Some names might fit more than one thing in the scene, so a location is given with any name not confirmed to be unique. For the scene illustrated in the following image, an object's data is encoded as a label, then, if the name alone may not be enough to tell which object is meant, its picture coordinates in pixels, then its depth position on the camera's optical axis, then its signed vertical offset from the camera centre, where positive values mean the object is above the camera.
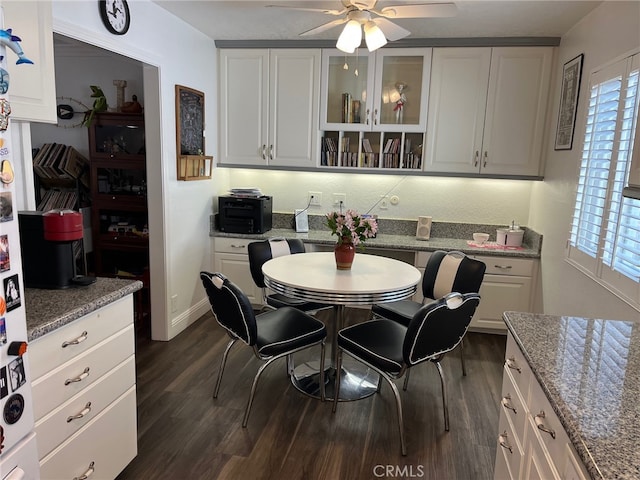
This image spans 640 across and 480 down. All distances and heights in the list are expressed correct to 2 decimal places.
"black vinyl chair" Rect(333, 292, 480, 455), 2.14 -0.91
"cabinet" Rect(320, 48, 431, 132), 3.89 +0.71
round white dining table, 2.43 -0.63
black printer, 4.12 -0.44
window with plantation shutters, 2.21 -0.05
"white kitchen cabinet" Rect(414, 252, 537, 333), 3.69 -0.91
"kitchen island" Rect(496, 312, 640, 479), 0.98 -0.56
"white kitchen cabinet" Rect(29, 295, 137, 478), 1.53 -0.90
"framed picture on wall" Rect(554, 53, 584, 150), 3.12 +0.56
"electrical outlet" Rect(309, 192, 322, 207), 4.47 -0.29
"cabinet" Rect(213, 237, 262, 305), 4.16 -0.90
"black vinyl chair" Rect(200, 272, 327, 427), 2.32 -0.93
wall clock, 2.59 +0.86
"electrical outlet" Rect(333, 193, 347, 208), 4.43 -0.28
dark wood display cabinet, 3.83 -0.29
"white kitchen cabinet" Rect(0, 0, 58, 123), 1.65 +0.35
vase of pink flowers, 2.73 -0.37
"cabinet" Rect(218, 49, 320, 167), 4.04 +0.56
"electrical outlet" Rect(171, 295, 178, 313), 3.60 -1.13
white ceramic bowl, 3.98 -0.55
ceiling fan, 2.31 +0.83
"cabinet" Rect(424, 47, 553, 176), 3.69 +0.56
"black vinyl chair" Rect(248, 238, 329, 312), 3.13 -0.67
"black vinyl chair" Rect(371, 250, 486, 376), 2.92 -0.72
